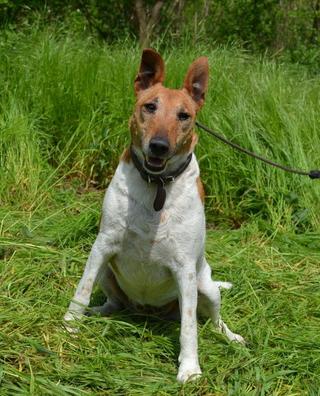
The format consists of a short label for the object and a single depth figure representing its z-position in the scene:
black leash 3.89
